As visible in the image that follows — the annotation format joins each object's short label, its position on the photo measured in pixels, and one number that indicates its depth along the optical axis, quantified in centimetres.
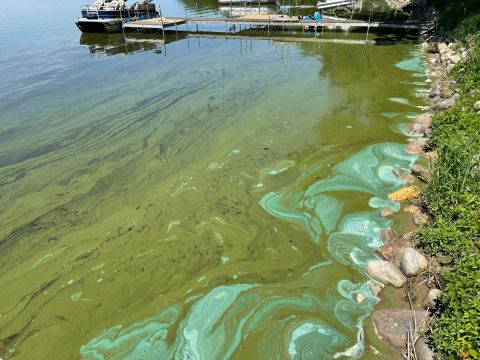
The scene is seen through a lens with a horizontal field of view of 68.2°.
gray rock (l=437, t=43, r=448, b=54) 1481
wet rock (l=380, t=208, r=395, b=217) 639
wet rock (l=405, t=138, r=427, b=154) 825
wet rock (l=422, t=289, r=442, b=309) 438
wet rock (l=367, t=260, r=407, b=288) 497
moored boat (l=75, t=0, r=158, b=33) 2638
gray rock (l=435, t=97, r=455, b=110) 955
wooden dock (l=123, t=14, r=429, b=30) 2086
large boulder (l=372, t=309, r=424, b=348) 423
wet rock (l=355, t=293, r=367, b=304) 486
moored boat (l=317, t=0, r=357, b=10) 2886
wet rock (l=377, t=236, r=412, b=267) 537
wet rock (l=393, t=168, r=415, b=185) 721
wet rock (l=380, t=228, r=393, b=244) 584
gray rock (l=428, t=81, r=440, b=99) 1121
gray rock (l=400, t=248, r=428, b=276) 499
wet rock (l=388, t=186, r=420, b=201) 664
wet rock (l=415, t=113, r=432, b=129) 913
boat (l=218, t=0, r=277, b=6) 3866
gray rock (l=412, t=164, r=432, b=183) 713
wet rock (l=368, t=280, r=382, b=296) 492
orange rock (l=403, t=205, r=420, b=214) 629
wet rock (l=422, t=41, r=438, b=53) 1636
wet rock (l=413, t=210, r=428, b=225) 594
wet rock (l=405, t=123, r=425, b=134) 914
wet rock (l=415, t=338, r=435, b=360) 380
